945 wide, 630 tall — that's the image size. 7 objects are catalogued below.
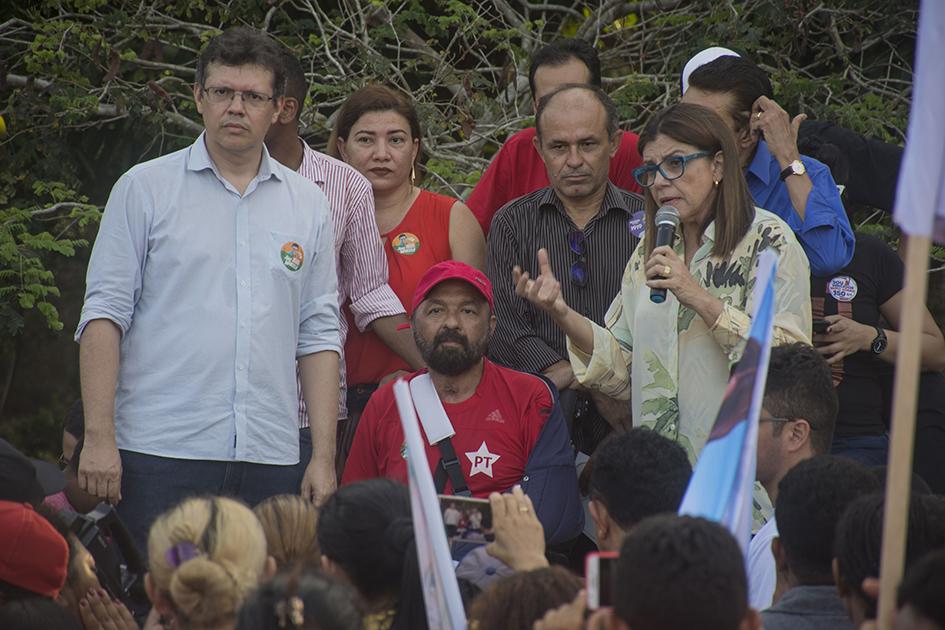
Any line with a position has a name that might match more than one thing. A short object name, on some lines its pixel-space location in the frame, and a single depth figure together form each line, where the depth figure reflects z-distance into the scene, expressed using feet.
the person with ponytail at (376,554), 21.11
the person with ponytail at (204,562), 19.22
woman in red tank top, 35.86
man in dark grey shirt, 35.06
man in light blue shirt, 29.50
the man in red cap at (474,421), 31.68
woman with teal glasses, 29.12
